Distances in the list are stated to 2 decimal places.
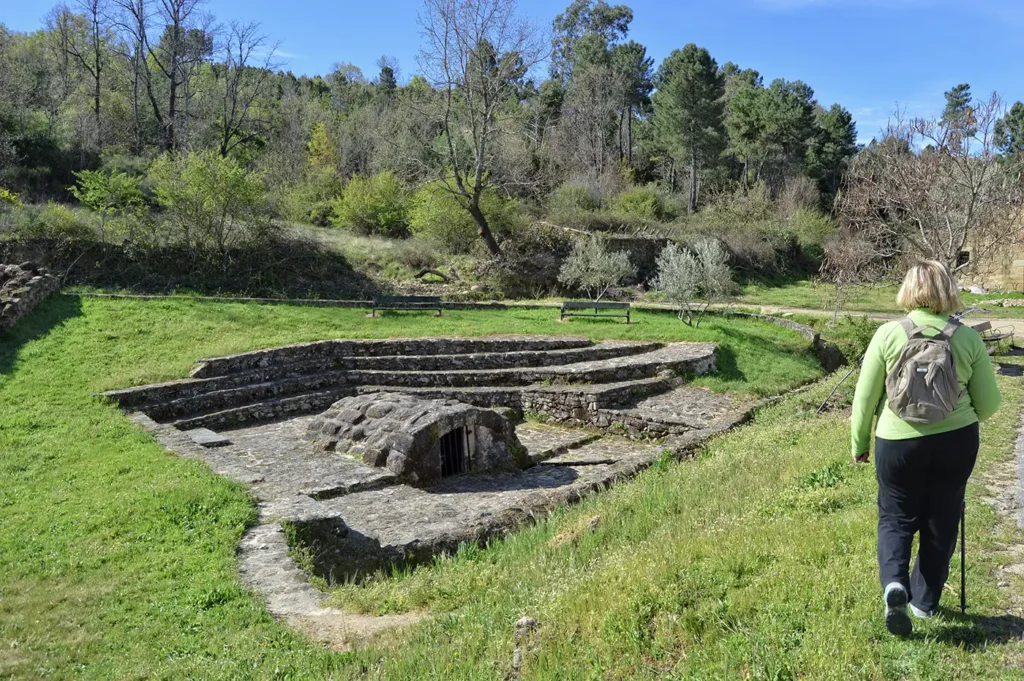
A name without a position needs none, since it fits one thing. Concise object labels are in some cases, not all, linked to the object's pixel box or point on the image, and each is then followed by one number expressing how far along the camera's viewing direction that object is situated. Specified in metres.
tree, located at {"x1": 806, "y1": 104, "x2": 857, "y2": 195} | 48.00
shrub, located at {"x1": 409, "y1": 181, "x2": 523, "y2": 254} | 30.27
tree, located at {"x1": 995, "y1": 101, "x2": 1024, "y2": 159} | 50.54
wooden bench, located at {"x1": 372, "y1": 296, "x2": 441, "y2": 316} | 20.88
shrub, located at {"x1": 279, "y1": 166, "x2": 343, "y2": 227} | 33.97
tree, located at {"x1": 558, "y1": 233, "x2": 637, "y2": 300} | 25.98
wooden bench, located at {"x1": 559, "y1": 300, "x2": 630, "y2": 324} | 21.53
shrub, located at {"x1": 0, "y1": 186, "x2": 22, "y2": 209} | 22.25
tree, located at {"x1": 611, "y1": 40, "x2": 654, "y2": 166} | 52.38
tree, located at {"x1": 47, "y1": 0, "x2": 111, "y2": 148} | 42.25
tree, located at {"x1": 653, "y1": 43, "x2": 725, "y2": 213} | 43.66
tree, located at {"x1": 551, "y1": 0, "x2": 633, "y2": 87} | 55.97
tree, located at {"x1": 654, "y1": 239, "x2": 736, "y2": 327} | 20.23
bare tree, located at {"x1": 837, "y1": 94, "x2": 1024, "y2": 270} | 14.95
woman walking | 3.43
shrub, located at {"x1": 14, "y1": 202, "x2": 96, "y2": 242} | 21.97
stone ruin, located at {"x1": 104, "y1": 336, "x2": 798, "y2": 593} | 7.68
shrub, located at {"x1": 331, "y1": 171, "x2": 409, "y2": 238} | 32.88
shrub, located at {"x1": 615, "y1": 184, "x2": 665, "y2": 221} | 39.78
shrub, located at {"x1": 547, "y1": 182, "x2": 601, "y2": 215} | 36.32
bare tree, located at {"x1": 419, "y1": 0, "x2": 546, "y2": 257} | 27.98
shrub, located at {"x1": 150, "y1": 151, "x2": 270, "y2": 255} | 22.66
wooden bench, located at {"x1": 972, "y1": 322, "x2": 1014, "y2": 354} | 16.78
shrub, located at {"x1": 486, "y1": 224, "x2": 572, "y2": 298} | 28.67
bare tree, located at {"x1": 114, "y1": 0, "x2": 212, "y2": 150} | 32.53
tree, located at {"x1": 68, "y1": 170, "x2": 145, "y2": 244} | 23.14
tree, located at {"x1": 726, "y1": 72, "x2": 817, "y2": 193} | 45.69
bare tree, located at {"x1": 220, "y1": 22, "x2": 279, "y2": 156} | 34.34
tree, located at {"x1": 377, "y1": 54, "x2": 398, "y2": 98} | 73.67
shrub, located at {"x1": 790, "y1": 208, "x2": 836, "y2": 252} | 40.53
